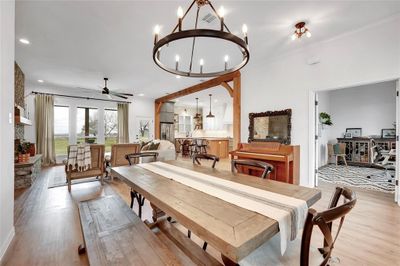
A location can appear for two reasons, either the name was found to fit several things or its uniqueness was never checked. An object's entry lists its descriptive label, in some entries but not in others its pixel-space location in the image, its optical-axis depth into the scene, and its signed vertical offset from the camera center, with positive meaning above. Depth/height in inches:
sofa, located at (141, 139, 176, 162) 206.2 -19.5
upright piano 131.0 -19.2
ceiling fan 197.2 +46.2
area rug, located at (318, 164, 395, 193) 149.3 -44.8
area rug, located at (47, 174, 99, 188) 158.4 -46.1
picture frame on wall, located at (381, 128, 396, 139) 215.6 -0.7
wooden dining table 29.0 -17.2
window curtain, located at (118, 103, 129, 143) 302.0 +16.1
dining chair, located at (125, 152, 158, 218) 85.7 -13.5
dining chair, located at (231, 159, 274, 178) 69.3 -13.8
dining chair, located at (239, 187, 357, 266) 30.0 -23.1
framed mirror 154.3 +5.9
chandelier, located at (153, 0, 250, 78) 54.1 +30.2
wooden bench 40.7 -28.6
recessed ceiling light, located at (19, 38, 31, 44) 127.0 +66.7
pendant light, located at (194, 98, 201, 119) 408.4 +39.6
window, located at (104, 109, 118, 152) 295.2 +9.4
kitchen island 318.7 -25.0
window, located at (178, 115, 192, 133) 415.8 +20.4
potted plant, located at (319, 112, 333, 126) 235.5 +18.2
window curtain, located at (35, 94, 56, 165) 236.7 +7.6
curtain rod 235.4 +53.5
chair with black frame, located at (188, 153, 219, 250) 89.1 -13.1
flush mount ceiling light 109.3 +66.2
